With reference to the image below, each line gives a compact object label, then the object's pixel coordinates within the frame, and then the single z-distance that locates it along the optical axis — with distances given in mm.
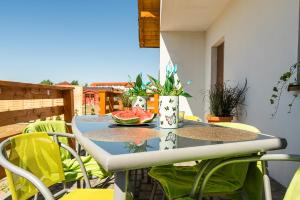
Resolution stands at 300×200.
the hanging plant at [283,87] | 1764
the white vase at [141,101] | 1564
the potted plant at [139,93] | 1565
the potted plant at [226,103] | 2783
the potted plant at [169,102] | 1052
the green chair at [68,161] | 1278
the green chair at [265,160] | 792
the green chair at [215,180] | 892
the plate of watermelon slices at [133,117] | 1171
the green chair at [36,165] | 755
